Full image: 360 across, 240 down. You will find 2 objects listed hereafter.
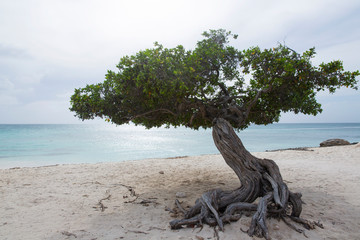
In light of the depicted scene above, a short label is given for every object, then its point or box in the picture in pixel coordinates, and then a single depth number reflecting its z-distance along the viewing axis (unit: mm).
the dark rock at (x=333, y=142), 20453
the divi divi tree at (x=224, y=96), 5289
